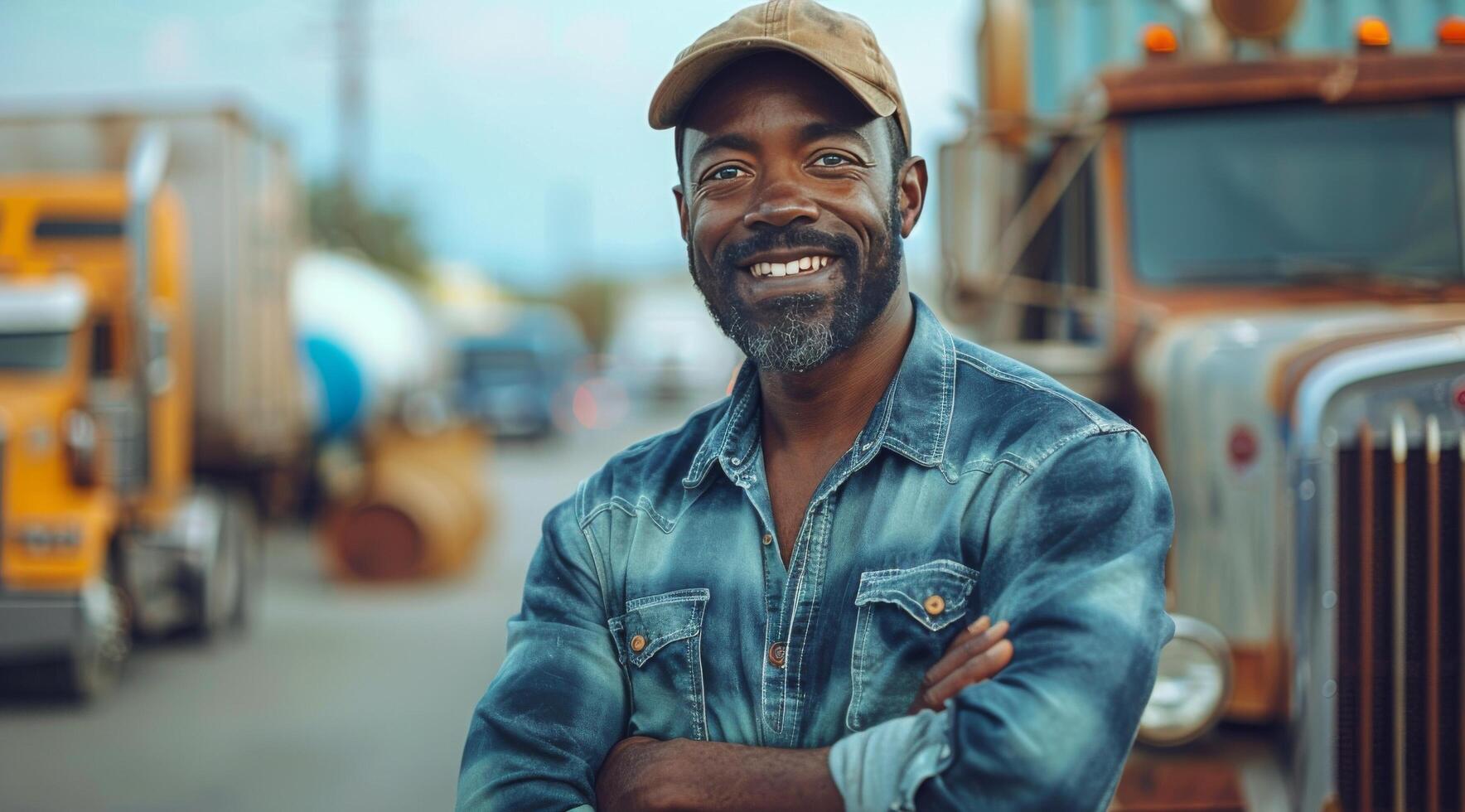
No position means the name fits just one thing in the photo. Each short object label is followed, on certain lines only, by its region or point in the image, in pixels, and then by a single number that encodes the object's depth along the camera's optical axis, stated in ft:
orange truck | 27.61
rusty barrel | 40.63
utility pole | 109.70
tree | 125.08
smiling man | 6.18
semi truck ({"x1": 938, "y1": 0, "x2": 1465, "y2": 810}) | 11.14
